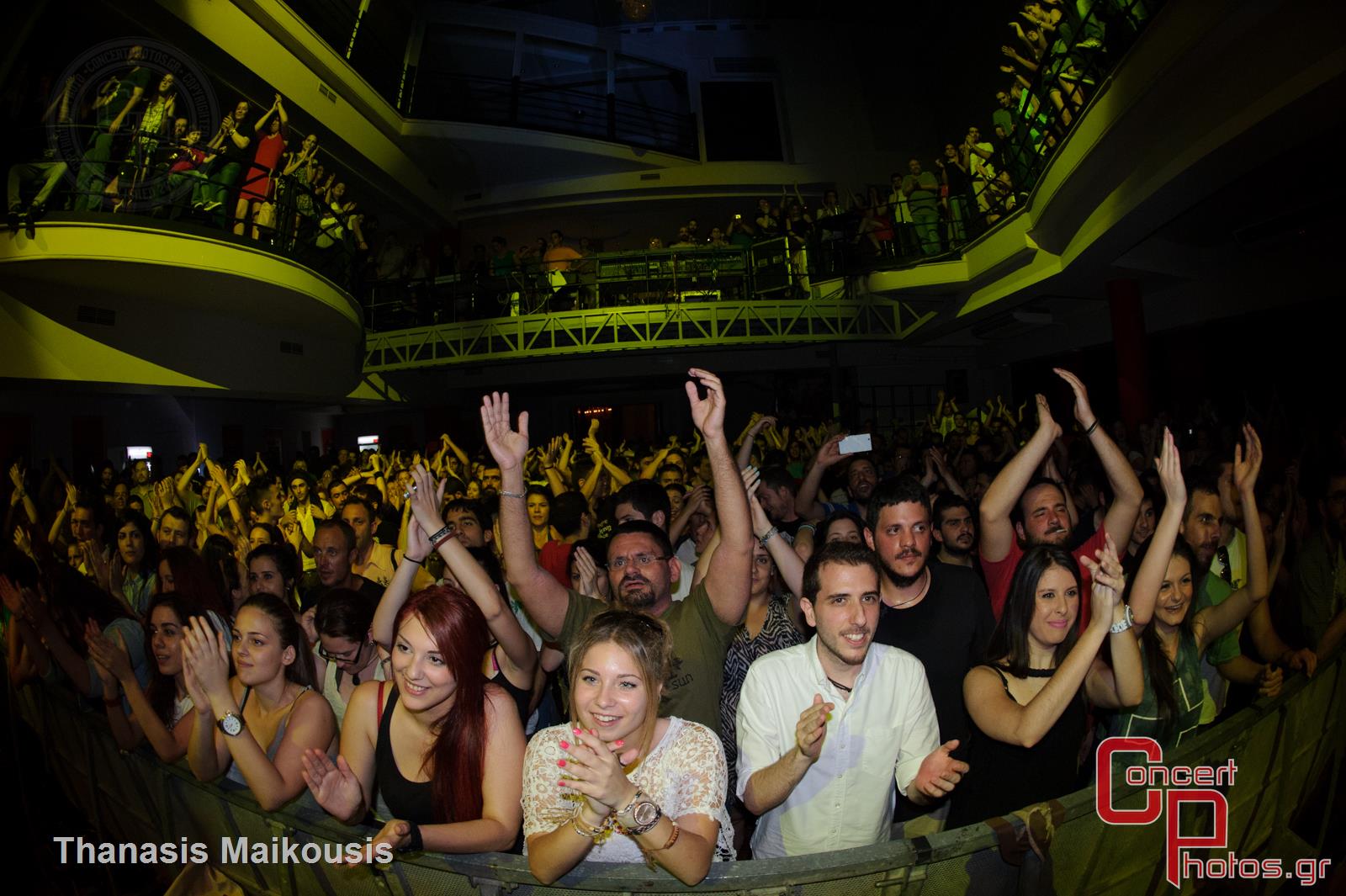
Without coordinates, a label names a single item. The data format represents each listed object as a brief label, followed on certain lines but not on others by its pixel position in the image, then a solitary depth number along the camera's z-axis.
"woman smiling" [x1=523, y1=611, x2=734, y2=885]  1.71
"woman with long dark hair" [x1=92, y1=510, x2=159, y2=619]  4.60
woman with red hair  2.05
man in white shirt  2.17
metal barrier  1.80
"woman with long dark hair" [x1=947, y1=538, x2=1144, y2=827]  2.12
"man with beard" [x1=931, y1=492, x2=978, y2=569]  3.66
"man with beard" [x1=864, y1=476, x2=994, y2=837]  2.57
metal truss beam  15.21
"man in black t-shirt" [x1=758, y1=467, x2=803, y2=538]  4.73
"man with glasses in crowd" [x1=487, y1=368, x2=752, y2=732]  2.57
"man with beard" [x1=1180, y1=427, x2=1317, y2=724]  2.83
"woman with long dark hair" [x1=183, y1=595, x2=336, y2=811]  2.14
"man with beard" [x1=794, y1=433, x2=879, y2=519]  4.42
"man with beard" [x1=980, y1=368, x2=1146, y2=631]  3.17
